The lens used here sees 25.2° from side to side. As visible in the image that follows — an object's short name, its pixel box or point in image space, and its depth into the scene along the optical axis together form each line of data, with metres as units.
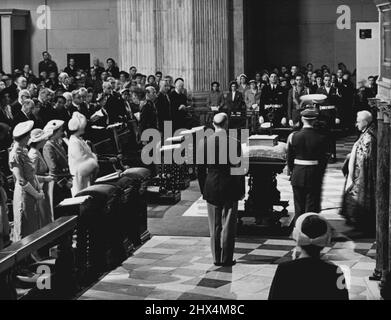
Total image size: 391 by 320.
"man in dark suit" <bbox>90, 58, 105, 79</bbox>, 24.65
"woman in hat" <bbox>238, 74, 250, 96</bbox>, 23.16
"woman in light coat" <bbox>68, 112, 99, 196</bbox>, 11.76
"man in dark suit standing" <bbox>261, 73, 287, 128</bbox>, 20.64
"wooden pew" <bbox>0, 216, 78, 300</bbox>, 7.44
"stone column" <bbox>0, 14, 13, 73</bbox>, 27.62
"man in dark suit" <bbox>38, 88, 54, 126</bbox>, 14.91
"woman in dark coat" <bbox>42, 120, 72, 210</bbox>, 11.46
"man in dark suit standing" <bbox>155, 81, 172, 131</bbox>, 18.66
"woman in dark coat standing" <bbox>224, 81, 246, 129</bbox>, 21.64
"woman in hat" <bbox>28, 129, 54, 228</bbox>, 10.80
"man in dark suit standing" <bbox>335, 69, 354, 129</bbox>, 22.69
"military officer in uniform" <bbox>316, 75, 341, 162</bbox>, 19.09
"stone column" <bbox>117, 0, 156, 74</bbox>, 23.23
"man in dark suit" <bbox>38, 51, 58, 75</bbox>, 25.77
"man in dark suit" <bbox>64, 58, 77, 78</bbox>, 25.39
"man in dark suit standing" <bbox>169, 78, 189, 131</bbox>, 19.72
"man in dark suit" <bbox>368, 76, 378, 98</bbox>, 23.05
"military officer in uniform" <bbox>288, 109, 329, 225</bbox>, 11.38
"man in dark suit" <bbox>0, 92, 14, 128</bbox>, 15.18
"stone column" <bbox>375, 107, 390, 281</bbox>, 9.30
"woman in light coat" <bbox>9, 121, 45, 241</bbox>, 10.21
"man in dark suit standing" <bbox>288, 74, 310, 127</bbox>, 19.48
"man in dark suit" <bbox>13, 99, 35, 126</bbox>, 14.34
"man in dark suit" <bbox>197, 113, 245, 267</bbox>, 10.76
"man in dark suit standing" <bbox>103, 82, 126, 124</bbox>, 17.61
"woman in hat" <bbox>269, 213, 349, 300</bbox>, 5.27
